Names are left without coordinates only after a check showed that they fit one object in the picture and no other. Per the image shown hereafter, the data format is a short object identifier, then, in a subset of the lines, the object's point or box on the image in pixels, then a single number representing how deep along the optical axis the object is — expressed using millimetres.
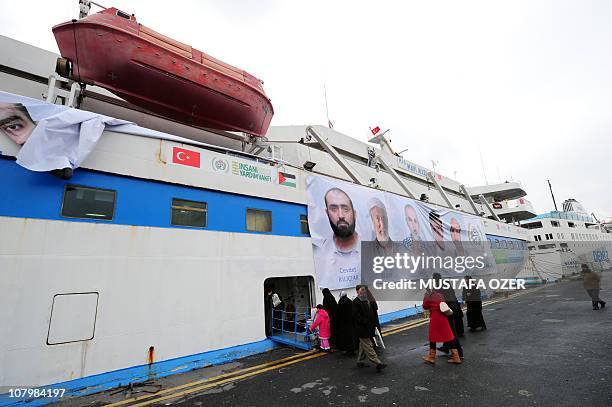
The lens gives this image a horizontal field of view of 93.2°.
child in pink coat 7805
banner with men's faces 10586
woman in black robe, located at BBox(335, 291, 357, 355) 7537
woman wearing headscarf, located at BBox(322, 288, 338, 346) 8055
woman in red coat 6254
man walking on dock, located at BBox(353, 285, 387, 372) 6251
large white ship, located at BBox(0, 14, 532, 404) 5512
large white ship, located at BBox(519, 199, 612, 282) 26562
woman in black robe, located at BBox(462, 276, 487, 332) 9211
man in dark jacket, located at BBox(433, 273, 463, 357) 7754
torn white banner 5656
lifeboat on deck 7996
